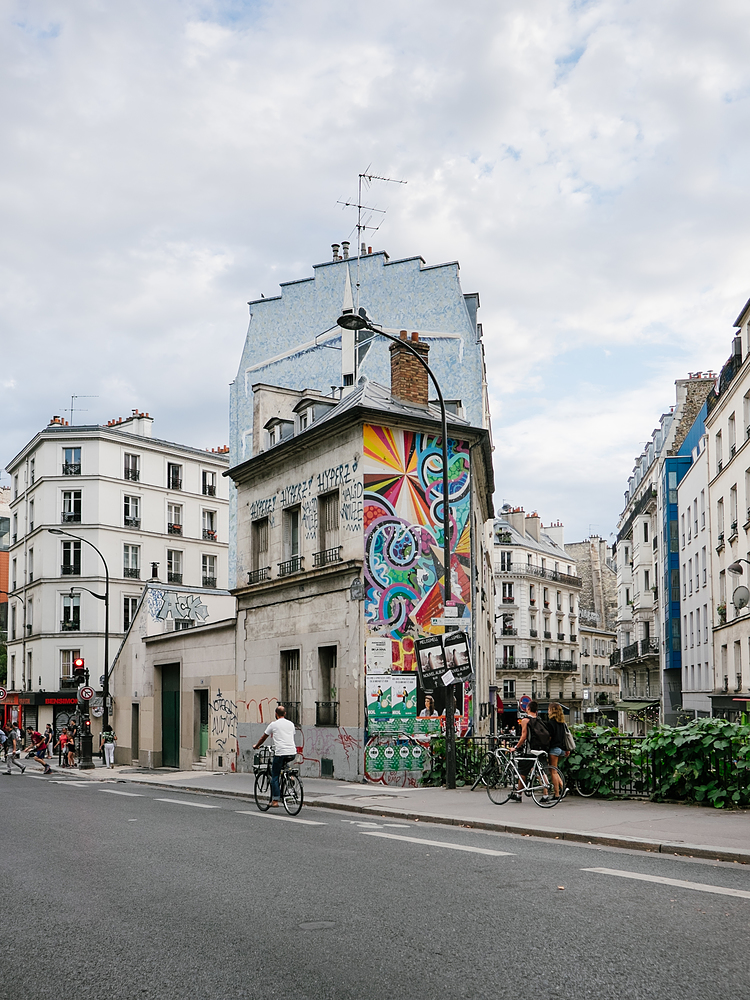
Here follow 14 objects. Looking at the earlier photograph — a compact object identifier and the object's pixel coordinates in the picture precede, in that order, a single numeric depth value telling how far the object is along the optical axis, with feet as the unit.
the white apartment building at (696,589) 126.82
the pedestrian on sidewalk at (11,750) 106.52
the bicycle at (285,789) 48.91
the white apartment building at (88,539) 177.99
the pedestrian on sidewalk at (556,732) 46.57
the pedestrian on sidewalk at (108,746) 107.24
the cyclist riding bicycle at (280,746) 49.52
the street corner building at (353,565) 66.74
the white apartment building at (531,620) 248.93
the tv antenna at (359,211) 120.06
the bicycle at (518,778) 45.16
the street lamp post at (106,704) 111.96
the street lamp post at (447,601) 54.80
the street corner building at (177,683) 90.35
